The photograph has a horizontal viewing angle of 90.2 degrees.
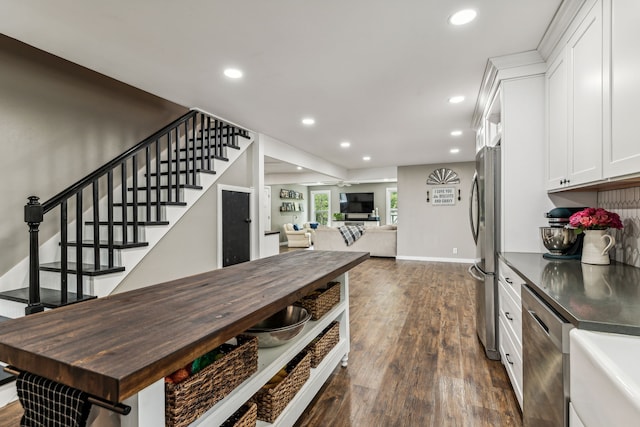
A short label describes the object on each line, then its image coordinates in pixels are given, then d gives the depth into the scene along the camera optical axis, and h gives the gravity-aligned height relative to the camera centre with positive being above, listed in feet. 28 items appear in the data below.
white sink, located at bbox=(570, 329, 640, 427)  2.26 -1.33
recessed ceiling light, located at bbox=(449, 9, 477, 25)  6.36 +4.02
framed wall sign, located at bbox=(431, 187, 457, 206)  24.97 +1.39
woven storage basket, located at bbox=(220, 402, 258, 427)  4.19 -2.76
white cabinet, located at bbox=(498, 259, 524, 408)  6.21 -2.40
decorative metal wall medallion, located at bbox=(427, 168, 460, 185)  24.91 +2.89
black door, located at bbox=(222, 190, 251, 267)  14.39 -0.67
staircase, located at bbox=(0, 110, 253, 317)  7.69 -0.08
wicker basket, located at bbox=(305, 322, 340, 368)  6.61 -2.83
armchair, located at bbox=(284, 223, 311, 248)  34.22 -2.61
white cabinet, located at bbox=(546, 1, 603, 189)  5.30 +2.04
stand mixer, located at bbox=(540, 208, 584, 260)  6.73 -0.53
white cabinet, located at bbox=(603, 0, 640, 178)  4.29 +1.74
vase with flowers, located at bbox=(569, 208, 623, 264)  5.89 -0.31
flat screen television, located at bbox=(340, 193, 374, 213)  40.63 +1.45
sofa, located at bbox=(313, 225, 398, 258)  26.81 -2.33
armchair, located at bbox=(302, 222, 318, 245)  34.91 -1.59
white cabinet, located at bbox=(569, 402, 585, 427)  3.24 -2.16
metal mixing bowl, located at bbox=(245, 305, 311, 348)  5.11 -1.99
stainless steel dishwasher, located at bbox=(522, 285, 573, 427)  3.65 -1.98
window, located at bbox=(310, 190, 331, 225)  43.68 +1.06
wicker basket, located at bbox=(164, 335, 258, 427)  3.27 -1.97
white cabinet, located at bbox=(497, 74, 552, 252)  7.97 +1.21
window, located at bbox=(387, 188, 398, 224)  40.19 +1.35
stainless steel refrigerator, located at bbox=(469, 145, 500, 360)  8.36 -0.69
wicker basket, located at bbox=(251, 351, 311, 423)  4.93 -2.92
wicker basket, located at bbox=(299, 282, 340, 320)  6.66 -1.91
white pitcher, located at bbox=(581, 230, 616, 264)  6.05 -0.64
